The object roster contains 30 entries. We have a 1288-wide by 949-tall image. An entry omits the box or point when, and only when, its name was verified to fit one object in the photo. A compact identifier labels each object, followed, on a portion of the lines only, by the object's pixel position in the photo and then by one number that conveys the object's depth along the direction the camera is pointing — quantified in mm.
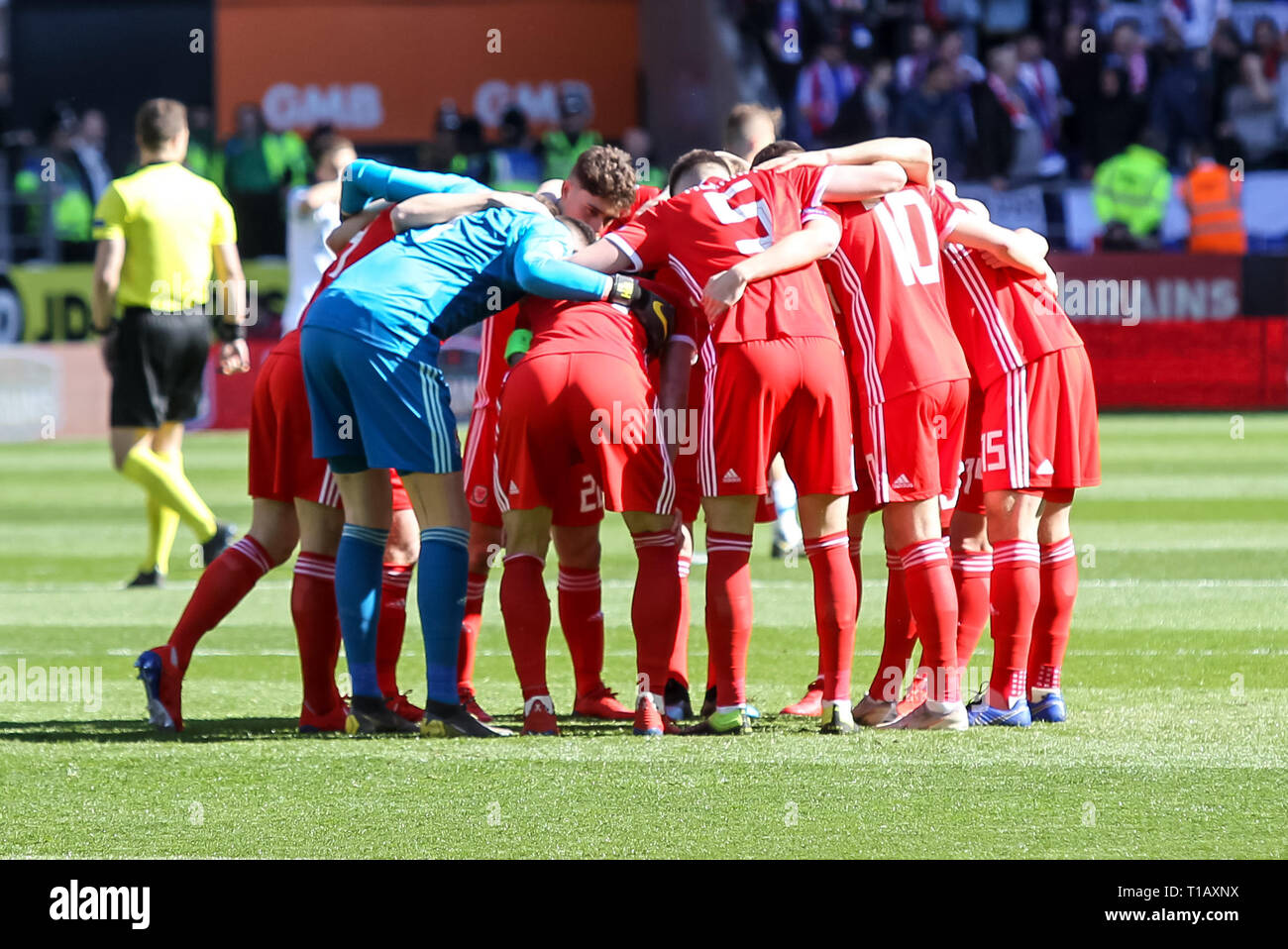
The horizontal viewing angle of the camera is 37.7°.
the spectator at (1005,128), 21578
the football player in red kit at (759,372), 5734
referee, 9930
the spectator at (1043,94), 22172
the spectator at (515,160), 22203
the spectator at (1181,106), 22688
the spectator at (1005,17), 24484
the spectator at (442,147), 20656
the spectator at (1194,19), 23891
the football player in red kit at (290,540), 6102
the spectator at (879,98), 22594
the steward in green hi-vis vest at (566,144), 22359
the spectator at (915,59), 22969
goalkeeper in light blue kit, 5691
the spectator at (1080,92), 22500
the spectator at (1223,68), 22828
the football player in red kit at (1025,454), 5973
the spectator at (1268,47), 23109
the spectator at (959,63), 22109
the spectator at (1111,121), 22125
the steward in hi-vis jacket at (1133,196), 21078
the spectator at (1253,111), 22531
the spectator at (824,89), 22859
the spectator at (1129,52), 23234
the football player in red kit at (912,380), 5836
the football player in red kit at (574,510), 6180
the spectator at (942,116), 21750
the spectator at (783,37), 23531
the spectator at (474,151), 21781
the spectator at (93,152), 21831
